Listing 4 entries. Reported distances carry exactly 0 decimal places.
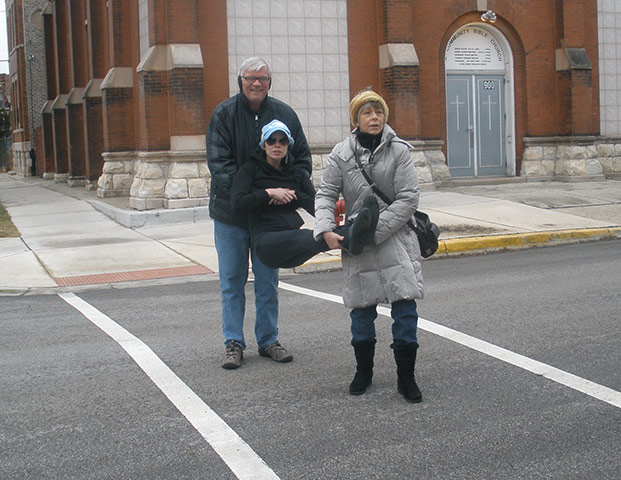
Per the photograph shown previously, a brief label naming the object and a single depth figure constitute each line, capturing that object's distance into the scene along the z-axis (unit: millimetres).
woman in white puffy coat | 5070
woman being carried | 5410
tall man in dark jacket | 5926
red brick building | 16812
